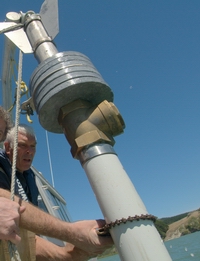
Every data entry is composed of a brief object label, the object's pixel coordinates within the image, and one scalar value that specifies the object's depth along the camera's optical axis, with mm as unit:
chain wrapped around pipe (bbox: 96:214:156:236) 434
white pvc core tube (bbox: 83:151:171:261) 416
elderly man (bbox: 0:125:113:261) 485
